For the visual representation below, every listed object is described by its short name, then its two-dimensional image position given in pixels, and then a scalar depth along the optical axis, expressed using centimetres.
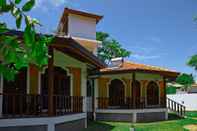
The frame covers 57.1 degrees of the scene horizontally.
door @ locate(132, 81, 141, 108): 1313
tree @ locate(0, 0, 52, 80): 94
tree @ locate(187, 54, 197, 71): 2435
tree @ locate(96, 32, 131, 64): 2754
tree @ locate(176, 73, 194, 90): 4112
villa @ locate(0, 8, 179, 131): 622
